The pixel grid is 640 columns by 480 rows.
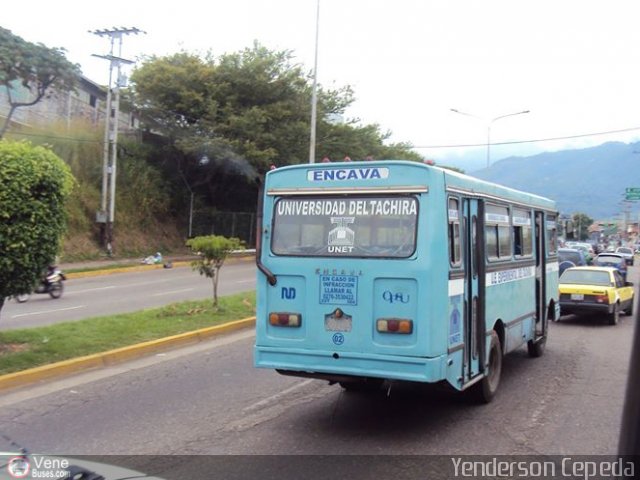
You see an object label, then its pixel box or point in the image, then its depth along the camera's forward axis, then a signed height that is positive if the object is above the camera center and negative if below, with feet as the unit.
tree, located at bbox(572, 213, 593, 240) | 337.39 +26.48
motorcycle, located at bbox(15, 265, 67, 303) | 56.08 -2.53
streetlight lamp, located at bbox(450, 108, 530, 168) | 107.76 +24.34
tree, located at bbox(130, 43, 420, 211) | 109.09 +27.25
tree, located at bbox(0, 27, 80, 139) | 77.56 +24.89
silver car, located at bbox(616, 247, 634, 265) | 154.08 +4.42
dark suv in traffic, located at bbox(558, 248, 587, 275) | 79.00 +1.89
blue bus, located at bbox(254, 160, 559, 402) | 19.38 -0.32
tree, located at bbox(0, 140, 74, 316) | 26.50 +2.01
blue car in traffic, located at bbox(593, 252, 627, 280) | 92.32 +1.79
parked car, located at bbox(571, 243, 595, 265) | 144.66 +5.81
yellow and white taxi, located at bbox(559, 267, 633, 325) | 48.34 -1.61
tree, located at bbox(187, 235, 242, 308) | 42.37 +0.73
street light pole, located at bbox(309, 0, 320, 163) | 91.75 +26.70
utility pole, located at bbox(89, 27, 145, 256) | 90.02 +17.09
